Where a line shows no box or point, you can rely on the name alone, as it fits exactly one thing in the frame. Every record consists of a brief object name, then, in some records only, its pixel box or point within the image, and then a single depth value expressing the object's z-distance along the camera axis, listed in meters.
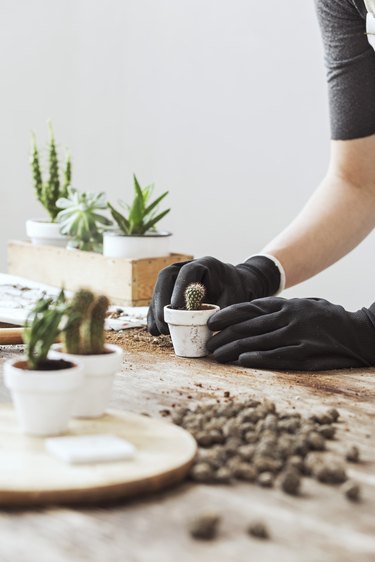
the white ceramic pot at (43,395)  0.93
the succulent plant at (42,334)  0.96
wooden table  0.79
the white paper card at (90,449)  0.90
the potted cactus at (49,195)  2.11
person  1.27
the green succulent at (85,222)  2.00
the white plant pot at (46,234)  2.09
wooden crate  1.85
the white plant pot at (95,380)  0.99
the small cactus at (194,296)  1.30
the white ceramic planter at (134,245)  1.88
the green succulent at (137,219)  1.91
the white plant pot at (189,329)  1.29
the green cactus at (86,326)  0.99
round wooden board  0.85
